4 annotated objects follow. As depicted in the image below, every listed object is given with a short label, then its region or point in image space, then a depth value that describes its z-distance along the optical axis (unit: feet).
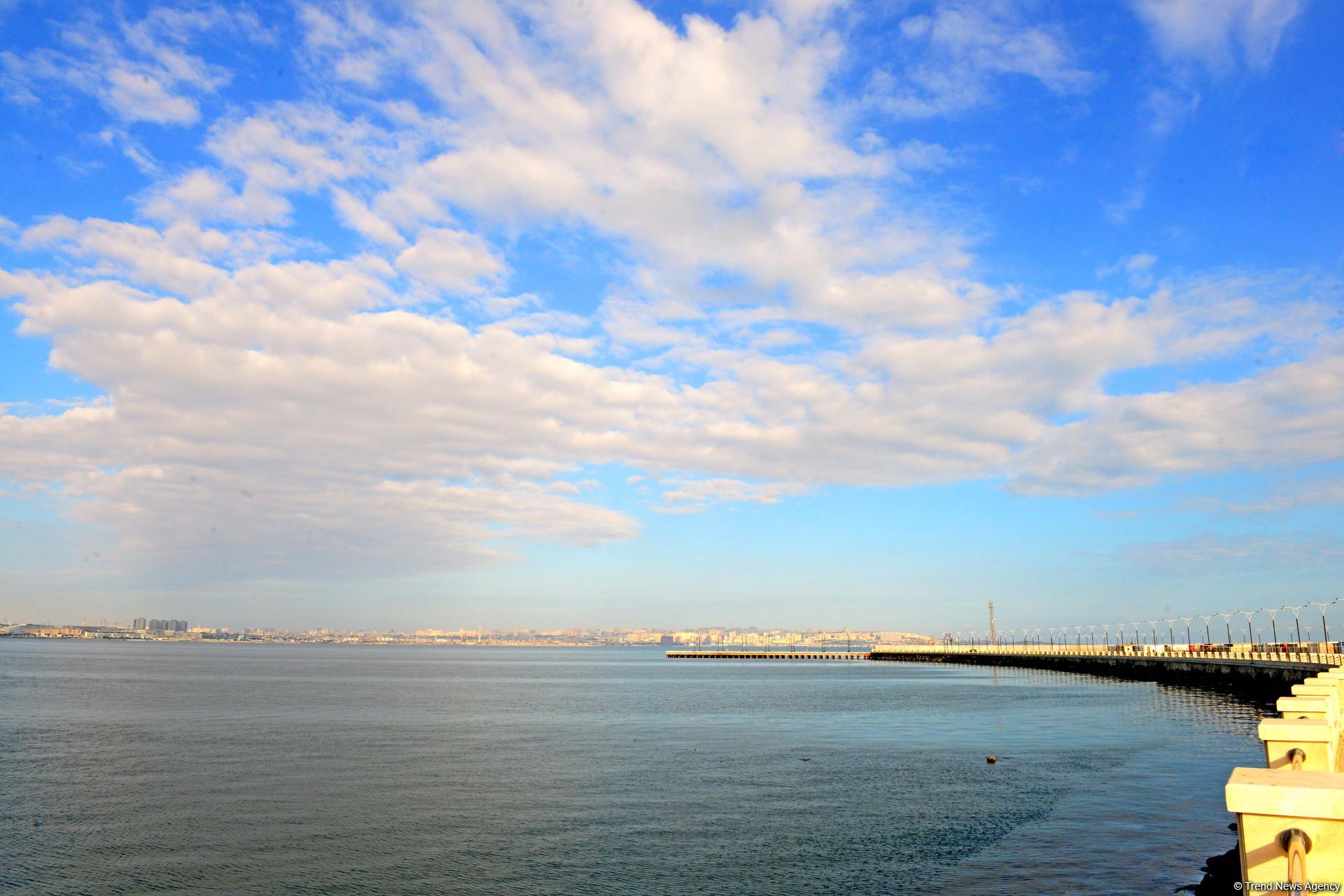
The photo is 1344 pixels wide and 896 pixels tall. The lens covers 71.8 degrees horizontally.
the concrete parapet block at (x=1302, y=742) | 29.22
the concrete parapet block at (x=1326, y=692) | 42.28
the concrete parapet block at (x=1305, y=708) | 35.60
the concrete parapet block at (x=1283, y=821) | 17.94
